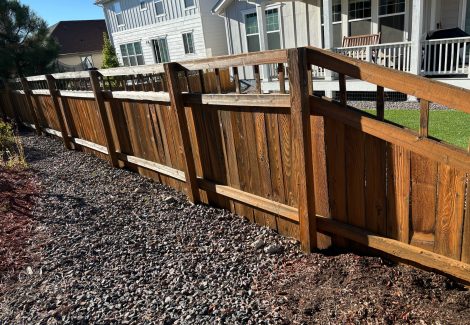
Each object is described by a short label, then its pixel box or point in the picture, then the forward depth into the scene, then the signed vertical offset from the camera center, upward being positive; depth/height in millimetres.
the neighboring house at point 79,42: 36438 +1935
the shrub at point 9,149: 6645 -1572
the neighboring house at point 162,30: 18203 +1110
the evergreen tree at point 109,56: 23359 +185
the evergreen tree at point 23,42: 13570 +1000
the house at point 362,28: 9086 -42
